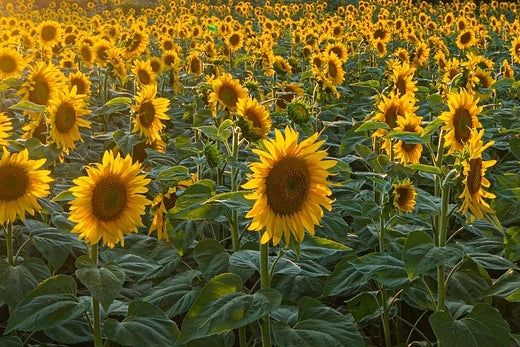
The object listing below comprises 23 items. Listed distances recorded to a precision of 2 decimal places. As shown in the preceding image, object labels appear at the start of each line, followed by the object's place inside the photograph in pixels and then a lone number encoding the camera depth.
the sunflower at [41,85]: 4.34
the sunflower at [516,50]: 7.91
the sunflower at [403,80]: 4.98
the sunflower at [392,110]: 3.97
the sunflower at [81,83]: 5.88
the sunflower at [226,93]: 4.61
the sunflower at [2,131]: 2.83
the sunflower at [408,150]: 3.68
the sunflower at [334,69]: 6.36
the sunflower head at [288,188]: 2.22
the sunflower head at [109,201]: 2.59
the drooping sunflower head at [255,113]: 3.45
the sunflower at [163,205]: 3.20
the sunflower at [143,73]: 6.14
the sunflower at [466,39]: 9.79
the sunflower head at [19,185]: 2.73
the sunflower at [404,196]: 2.92
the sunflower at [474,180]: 2.49
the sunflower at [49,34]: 7.81
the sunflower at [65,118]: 3.70
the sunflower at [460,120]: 3.08
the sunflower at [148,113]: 4.12
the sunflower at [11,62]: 5.65
